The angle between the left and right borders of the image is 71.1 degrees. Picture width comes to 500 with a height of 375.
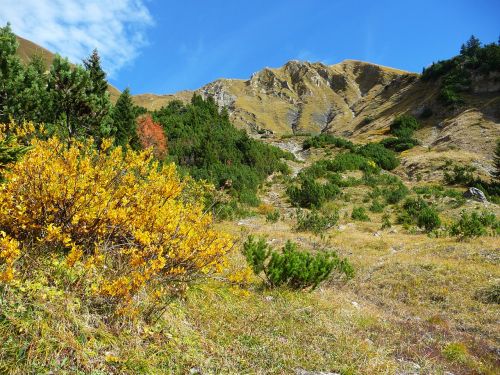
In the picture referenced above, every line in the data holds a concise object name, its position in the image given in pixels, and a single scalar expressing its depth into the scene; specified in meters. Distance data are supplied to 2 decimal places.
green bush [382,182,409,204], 23.30
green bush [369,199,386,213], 21.34
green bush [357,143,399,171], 34.88
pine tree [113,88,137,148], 24.47
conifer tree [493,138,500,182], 27.83
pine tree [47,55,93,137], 15.03
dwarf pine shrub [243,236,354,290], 6.50
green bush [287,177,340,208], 21.86
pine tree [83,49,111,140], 16.22
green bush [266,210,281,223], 17.94
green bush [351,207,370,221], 19.33
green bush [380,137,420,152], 42.03
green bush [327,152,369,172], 31.42
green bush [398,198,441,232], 16.61
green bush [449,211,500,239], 13.09
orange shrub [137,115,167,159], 24.91
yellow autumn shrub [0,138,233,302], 3.58
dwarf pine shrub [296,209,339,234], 16.16
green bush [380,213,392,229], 17.42
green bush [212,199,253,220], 16.97
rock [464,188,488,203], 22.59
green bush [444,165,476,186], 27.74
